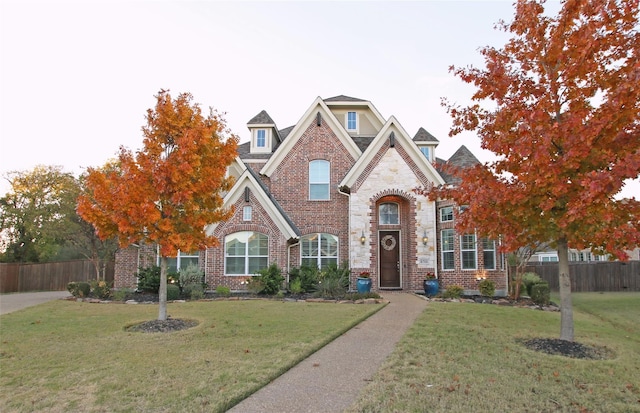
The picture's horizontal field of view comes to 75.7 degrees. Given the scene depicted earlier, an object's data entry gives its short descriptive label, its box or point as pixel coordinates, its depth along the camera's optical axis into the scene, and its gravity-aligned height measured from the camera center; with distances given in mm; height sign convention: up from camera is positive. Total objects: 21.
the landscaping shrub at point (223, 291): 15920 -1484
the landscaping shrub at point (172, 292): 14869 -1448
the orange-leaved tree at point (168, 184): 8781 +1492
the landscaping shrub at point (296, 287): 15797 -1317
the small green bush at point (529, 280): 16175 -1105
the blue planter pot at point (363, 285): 16070 -1261
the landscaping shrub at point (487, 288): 15301 -1309
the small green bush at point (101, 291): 15555 -1456
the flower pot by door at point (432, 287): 16094 -1359
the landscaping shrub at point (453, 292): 14758 -1412
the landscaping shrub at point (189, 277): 15875 -956
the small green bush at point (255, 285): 15867 -1247
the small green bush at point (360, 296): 13994 -1474
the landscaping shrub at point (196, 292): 15086 -1478
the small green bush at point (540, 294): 13883 -1385
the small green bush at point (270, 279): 15852 -1036
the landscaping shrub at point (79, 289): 15697 -1397
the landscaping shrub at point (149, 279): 16156 -1038
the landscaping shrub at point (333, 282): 15148 -1120
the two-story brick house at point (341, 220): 16922 +1392
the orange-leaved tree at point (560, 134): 6359 +1967
